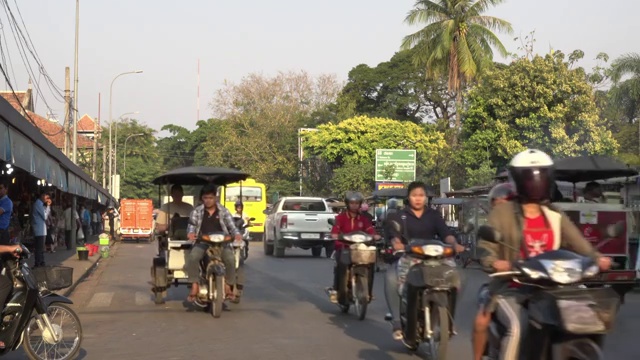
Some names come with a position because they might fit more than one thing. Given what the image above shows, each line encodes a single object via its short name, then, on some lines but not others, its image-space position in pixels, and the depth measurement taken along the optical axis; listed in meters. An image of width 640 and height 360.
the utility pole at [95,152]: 52.70
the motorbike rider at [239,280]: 13.86
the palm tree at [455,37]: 46.41
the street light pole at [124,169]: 88.99
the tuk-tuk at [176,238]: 14.63
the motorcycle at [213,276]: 12.98
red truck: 47.03
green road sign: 51.53
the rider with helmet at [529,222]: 6.14
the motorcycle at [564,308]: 5.15
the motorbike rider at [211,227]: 13.43
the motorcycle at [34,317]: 8.50
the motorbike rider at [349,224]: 12.95
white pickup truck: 29.34
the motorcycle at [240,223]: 16.24
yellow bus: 47.50
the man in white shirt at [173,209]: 15.44
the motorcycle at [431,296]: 8.52
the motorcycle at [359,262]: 12.32
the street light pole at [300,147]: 65.50
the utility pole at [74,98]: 36.69
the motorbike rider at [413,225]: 9.67
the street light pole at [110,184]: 63.24
